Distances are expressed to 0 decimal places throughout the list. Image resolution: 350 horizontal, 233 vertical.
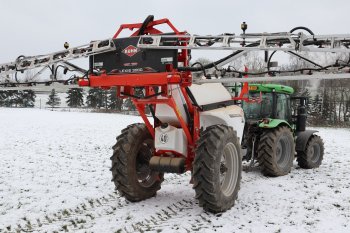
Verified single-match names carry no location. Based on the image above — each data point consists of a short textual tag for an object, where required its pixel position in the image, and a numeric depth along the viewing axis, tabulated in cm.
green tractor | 888
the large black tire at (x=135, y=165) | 658
